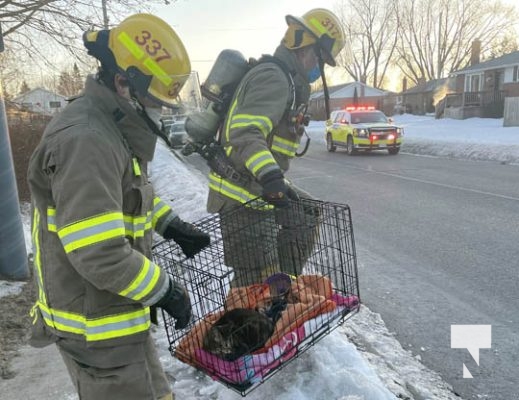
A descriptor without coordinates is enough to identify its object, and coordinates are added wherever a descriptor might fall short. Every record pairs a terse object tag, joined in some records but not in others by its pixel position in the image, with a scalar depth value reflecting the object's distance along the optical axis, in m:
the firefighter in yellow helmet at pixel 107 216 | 1.72
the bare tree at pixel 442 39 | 58.22
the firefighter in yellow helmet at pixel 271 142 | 3.03
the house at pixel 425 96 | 54.65
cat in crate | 2.59
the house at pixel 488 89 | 34.06
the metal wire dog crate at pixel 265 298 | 2.56
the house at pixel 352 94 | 68.31
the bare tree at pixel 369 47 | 61.72
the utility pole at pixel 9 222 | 4.86
